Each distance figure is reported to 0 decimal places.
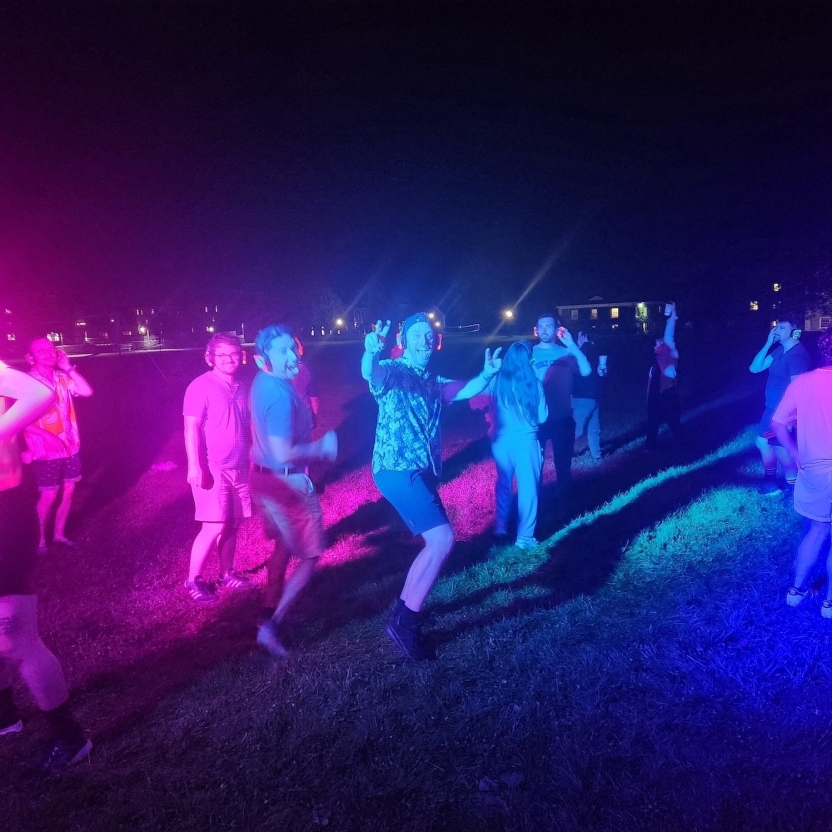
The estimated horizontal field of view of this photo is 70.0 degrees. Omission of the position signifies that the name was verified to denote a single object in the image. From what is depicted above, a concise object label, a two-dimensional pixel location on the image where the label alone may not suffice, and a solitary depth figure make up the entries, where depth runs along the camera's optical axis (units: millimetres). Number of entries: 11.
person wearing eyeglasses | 4637
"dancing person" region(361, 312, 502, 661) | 3781
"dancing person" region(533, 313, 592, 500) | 6652
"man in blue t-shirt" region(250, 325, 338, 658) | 3791
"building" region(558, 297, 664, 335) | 71188
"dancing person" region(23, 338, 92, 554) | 5828
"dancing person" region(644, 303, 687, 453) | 8578
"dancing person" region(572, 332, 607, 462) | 8641
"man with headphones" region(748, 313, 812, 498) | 6355
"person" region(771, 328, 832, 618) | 3846
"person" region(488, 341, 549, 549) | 5574
